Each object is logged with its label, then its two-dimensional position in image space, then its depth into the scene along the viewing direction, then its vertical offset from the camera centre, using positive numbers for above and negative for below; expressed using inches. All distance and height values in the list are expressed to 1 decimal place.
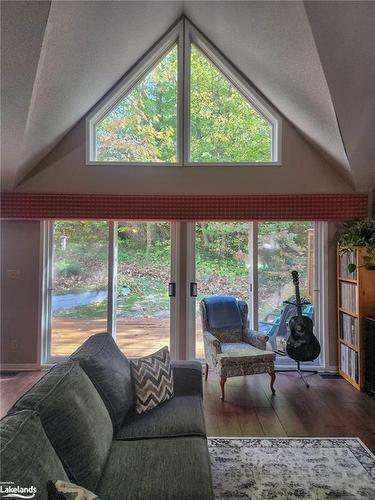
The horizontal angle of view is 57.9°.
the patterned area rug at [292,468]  81.4 -55.1
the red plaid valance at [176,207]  160.9 +25.9
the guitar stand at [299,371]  158.4 -52.6
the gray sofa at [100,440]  45.7 -31.8
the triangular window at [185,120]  166.7 +70.5
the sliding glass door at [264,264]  170.9 -1.3
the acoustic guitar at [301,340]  149.7 -35.1
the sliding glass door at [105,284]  171.5 -11.5
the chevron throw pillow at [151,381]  85.4 -31.3
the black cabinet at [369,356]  136.9 -38.7
